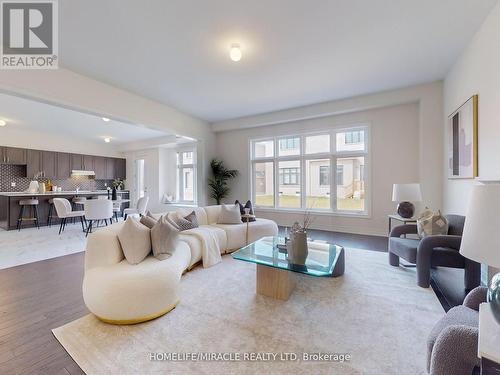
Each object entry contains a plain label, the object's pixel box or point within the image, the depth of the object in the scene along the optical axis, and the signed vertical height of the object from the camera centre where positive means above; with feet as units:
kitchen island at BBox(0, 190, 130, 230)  18.04 -1.54
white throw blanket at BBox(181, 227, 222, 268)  10.21 -2.81
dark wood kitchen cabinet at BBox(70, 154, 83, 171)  25.18 +2.87
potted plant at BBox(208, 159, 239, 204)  21.29 +0.72
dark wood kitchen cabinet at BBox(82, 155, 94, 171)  26.24 +2.87
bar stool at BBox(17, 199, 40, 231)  18.43 -2.05
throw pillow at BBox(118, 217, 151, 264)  7.02 -1.75
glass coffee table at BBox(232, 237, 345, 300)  7.00 -2.60
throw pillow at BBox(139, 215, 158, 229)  8.18 -1.32
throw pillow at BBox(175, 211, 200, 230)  11.39 -1.84
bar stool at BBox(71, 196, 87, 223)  20.81 -1.63
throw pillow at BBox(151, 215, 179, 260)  7.48 -1.82
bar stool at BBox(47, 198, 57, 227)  20.29 -2.37
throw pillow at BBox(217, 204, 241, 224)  13.28 -1.78
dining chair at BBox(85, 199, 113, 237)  16.63 -1.77
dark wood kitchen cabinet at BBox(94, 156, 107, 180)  27.35 +2.42
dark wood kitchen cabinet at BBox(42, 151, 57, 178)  22.90 +2.39
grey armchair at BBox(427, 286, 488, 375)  3.26 -2.53
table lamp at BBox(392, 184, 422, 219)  11.41 -0.55
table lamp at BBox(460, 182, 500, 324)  2.91 -0.63
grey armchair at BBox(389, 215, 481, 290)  7.57 -2.57
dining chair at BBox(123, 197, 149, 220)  20.59 -1.75
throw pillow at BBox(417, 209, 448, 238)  8.87 -1.59
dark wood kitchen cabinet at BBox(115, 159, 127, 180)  29.40 +2.40
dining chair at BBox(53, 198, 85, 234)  17.02 -1.71
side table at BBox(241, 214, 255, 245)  13.32 -1.87
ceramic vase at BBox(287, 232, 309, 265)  7.62 -2.14
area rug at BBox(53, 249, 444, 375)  4.78 -3.82
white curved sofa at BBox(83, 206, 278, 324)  5.99 -2.71
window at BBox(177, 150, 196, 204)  25.99 +1.26
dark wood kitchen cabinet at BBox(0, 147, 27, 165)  20.33 +2.97
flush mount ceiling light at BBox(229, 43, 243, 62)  9.25 +5.71
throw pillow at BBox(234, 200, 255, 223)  13.93 -1.50
